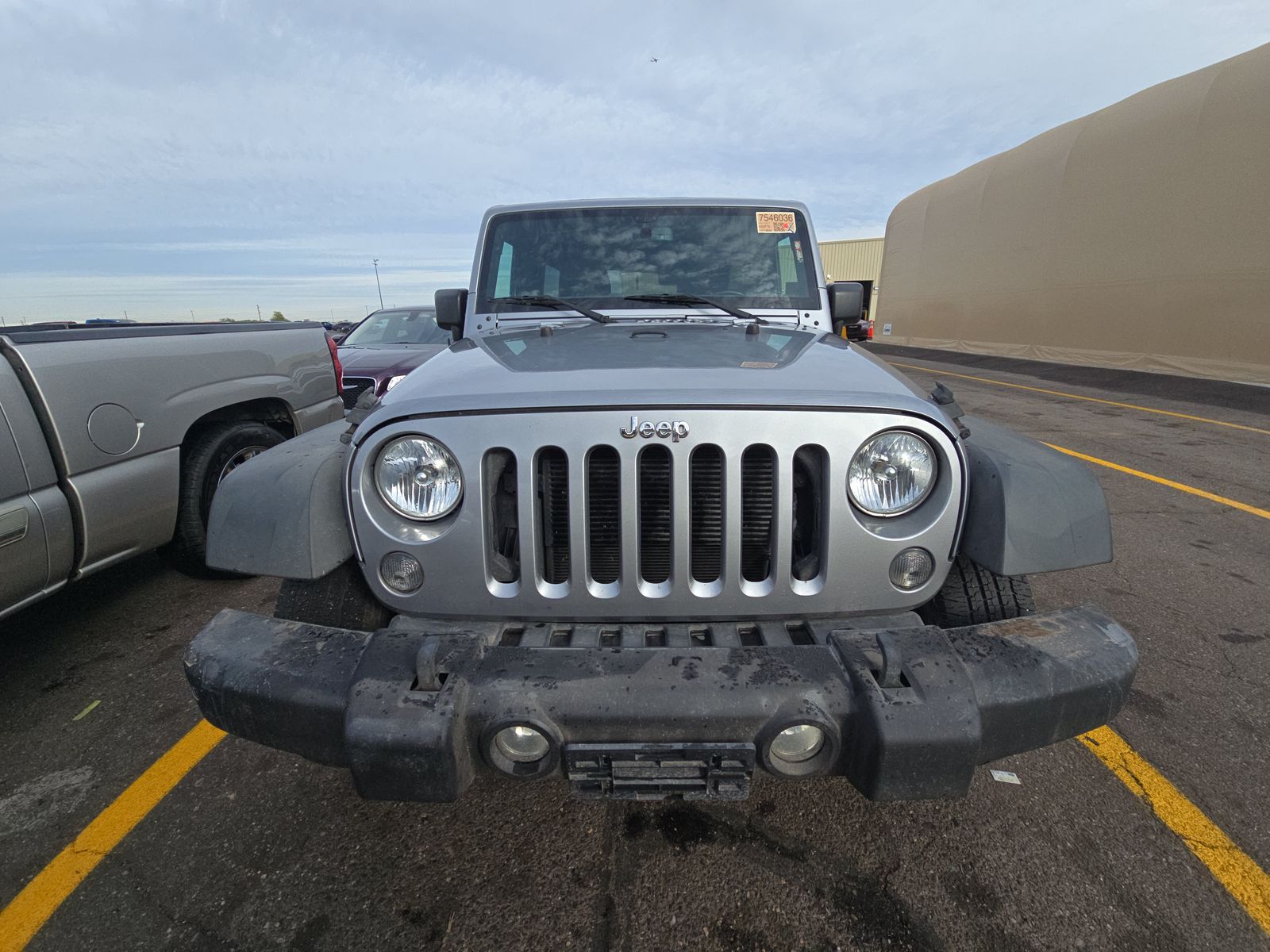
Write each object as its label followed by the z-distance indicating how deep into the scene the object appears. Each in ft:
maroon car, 21.24
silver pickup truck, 8.28
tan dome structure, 43.50
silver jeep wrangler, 4.51
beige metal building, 128.88
